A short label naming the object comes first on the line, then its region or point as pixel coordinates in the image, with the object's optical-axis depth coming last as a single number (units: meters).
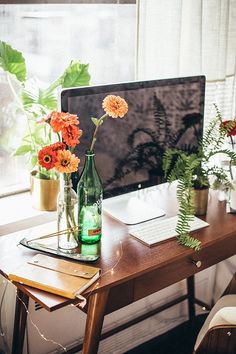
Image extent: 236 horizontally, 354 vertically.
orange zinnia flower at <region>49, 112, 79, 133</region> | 1.62
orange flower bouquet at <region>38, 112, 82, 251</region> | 1.63
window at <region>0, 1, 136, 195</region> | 2.11
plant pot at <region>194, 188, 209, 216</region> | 2.03
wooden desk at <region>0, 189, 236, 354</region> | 1.61
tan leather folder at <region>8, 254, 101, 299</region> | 1.54
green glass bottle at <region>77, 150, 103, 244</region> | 1.78
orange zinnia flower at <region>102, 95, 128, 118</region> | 1.70
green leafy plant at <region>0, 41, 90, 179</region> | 2.03
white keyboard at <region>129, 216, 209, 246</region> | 1.84
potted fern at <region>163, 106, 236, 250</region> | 1.84
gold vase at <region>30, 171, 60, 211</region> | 2.05
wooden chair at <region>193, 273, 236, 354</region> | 1.58
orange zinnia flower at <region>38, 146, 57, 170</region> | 1.63
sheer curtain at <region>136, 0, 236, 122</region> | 2.24
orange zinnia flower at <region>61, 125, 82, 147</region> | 1.63
